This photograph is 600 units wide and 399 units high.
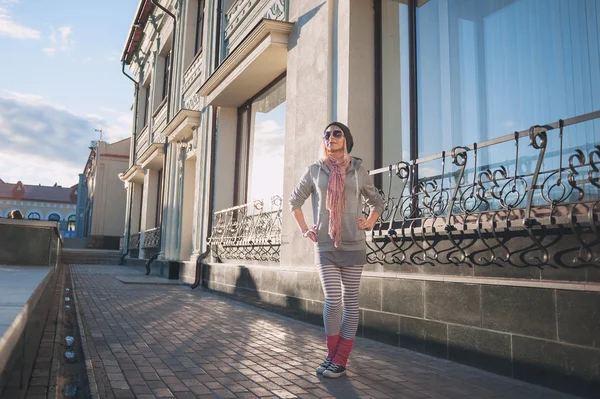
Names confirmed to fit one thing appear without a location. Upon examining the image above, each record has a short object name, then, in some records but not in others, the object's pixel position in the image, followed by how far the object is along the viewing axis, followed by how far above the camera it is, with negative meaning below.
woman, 3.72 +0.20
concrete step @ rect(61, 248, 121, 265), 22.97 +0.11
